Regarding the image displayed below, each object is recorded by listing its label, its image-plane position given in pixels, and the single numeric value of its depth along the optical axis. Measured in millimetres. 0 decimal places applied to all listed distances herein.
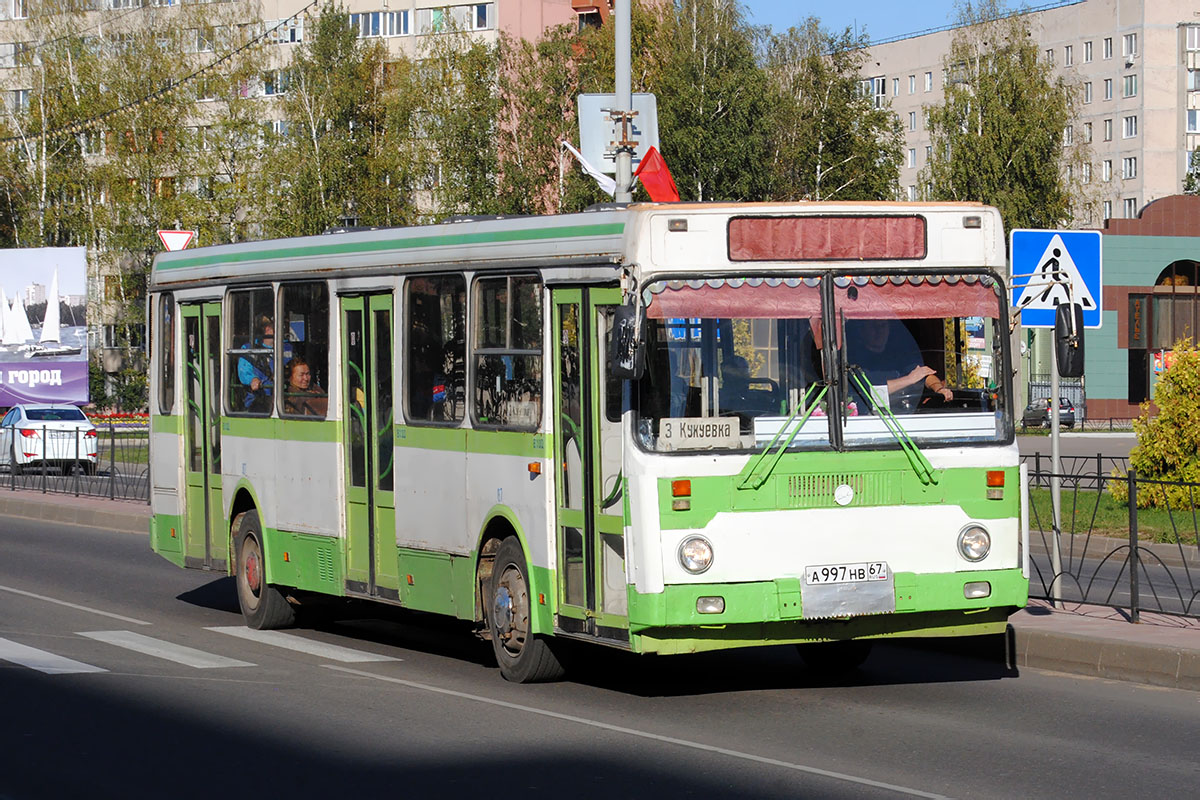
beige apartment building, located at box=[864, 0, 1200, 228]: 94438
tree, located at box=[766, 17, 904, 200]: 67750
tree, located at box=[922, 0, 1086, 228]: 68938
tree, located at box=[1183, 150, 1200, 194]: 91625
